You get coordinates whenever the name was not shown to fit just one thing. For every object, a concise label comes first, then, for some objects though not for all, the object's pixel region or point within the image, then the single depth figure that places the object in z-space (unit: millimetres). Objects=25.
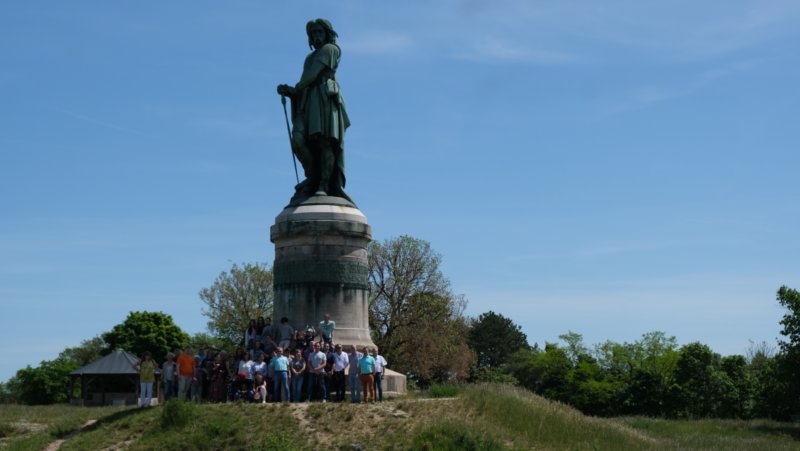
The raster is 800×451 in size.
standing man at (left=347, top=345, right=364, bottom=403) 20406
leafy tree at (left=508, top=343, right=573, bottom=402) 53750
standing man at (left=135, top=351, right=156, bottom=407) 21438
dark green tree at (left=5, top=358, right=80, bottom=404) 60500
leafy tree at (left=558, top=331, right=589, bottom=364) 56688
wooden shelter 42375
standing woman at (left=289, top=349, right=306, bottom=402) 20438
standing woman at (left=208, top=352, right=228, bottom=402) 20891
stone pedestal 23391
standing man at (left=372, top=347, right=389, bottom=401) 20531
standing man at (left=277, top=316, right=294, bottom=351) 22562
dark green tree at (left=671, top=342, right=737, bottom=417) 41406
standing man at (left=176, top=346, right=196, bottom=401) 21031
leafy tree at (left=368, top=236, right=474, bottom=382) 48062
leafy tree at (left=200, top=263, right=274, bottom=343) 49906
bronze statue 25250
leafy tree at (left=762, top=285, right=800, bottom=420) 35500
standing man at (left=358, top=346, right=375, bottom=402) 20297
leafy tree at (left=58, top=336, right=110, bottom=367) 68688
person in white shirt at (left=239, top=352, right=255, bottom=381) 20234
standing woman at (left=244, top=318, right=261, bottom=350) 22391
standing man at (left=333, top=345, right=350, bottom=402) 20750
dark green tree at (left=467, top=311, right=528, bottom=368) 78062
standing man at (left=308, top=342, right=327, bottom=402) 20438
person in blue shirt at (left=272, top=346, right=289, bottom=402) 20219
